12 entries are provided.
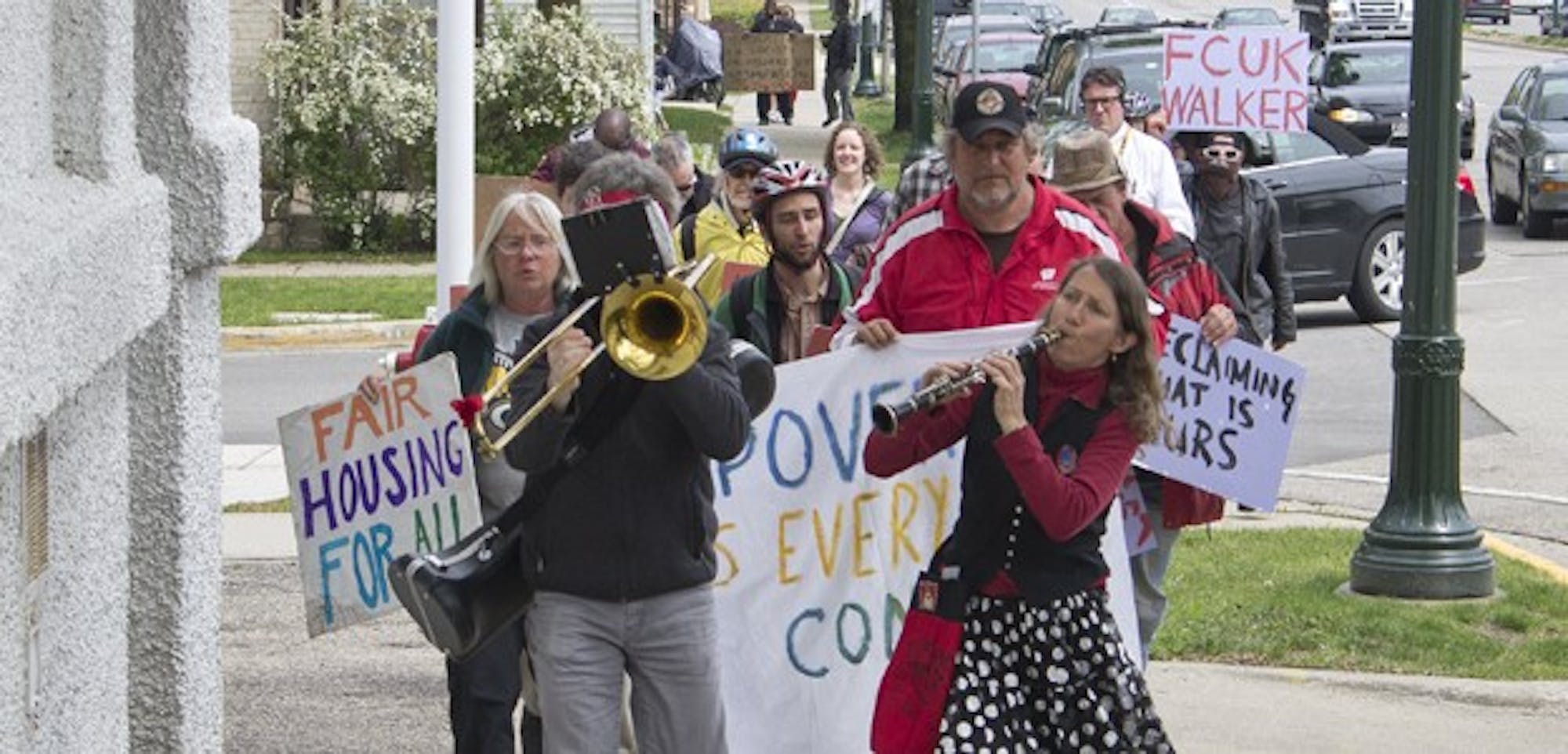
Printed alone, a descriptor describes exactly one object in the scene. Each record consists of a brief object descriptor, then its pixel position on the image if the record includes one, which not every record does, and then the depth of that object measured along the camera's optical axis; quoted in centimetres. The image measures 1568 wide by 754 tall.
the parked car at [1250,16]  5038
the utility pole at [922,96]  2742
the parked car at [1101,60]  2430
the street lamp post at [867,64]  5334
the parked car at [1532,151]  2706
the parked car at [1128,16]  5300
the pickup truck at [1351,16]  5709
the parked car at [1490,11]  7412
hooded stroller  4441
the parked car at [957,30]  4541
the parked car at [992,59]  3897
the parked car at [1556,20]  6662
